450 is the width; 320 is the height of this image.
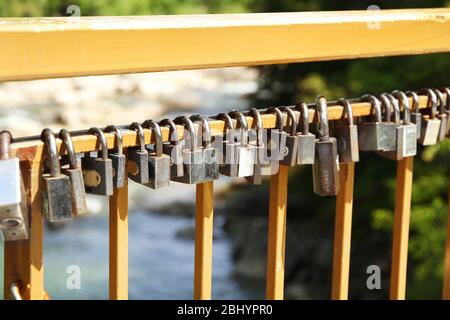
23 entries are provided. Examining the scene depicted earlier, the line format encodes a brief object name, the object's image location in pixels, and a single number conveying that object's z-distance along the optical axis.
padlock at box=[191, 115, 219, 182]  1.26
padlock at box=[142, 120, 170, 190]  1.23
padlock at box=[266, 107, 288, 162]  1.31
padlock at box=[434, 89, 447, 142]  1.46
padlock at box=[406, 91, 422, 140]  1.43
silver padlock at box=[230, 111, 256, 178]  1.28
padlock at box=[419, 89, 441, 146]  1.45
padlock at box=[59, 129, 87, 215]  1.18
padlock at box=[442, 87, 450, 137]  1.48
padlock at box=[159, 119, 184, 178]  1.25
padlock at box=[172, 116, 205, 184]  1.25
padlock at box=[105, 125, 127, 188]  1.21
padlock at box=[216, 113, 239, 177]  1.28
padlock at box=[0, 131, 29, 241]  1.13
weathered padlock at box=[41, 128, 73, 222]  1.16
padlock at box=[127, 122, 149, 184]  1.23
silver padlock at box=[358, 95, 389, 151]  1.38
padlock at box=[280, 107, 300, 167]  1.31
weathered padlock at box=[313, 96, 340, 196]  1.33
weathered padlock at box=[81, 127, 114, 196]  1.19
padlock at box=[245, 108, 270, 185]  1.29
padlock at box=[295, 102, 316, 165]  1.32
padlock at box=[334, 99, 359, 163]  1.36
